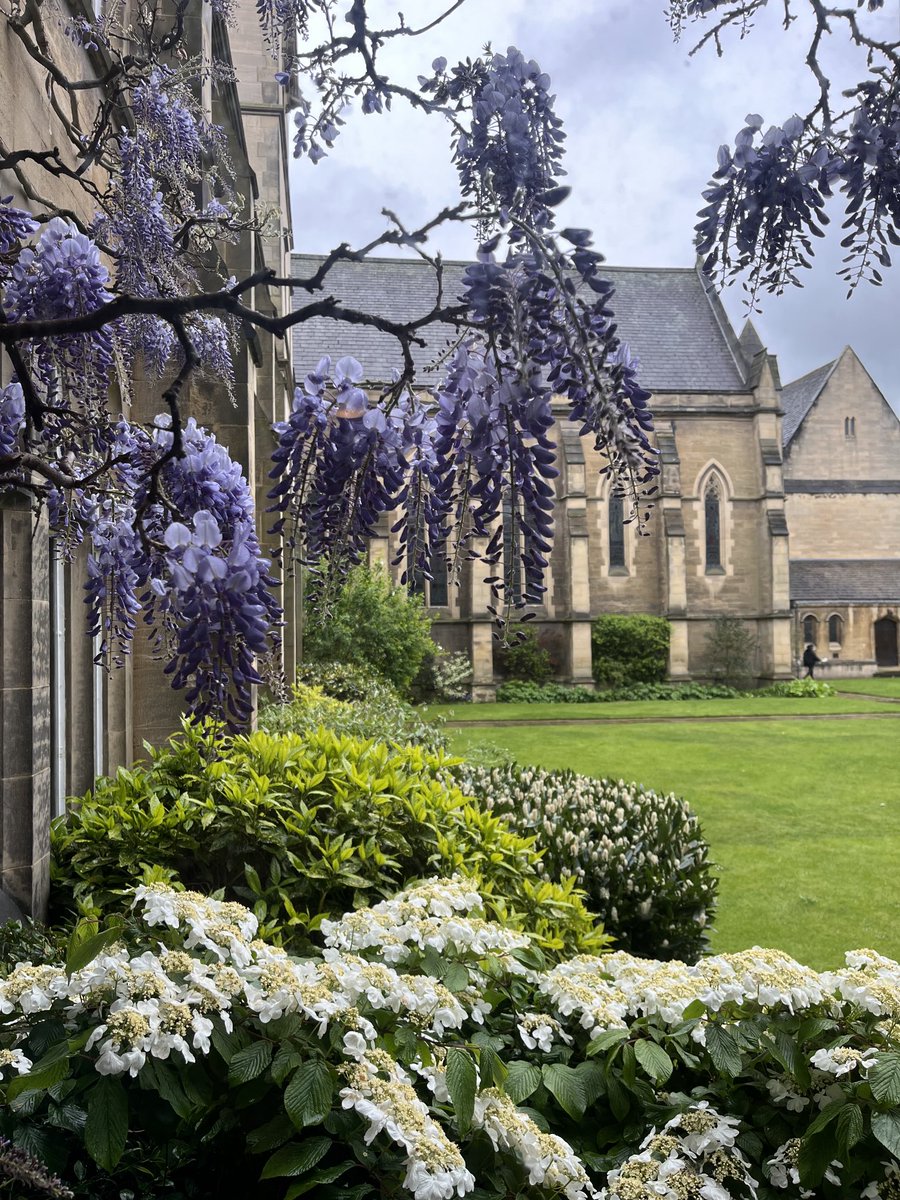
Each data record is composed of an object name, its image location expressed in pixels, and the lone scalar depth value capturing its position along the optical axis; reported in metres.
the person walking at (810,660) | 29.97
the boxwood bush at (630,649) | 27.77
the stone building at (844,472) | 39.75
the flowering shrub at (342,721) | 8.89
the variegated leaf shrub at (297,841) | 4.20
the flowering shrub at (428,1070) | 1.92
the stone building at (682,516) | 27.81
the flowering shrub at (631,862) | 5.60
